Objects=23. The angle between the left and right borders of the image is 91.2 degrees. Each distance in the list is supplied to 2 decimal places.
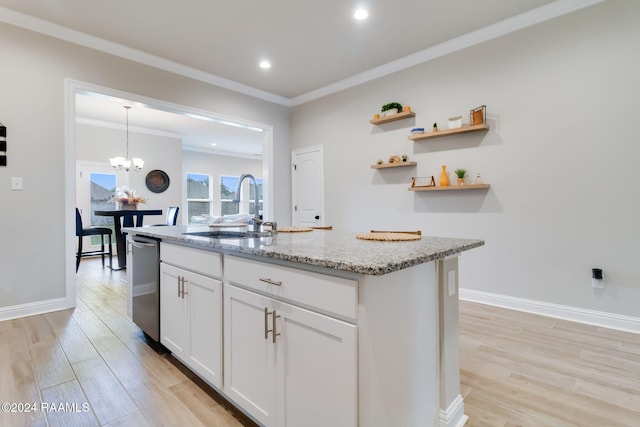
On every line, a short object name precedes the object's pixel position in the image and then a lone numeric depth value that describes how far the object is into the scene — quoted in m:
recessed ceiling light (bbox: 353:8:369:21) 2.85
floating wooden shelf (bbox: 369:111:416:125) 3.67
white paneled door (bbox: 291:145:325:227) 4.77
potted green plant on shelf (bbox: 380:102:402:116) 3.77
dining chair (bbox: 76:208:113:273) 4.72
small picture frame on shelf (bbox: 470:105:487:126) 3.11
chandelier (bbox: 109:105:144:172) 5.49
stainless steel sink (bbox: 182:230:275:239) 1.98
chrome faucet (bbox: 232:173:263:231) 2.11
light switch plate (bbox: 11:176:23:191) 2.91
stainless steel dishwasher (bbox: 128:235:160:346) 2.16
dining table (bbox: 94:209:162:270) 4.70
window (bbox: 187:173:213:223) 8.48
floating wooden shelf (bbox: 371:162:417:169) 3.65
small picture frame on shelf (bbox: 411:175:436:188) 3.51
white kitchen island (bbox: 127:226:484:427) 1.01
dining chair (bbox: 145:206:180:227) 5.95
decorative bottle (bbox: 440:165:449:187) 3.36
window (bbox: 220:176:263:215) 9.15
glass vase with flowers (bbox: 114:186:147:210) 4.98
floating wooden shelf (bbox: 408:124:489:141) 3.09
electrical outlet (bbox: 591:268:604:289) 2.62
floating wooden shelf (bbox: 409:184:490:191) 3.12
